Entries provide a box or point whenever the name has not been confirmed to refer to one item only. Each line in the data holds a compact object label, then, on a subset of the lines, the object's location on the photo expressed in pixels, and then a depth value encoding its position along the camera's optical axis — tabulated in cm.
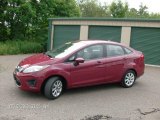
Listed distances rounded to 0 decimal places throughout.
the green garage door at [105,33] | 1817
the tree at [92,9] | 4328
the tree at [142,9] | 5029
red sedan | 815
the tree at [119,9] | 3103
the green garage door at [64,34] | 2027
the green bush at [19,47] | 2118
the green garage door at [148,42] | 1677
